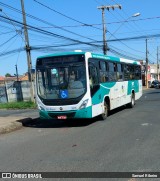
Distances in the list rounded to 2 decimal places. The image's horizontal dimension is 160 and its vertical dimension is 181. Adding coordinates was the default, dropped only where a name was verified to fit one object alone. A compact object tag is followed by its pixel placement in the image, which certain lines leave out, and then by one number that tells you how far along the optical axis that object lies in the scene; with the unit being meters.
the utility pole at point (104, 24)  25.40
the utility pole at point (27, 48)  19.46
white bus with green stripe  9.44
